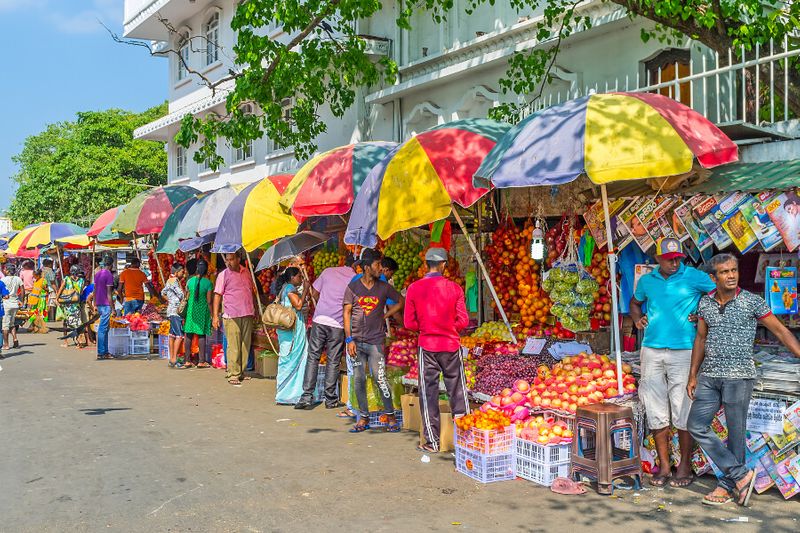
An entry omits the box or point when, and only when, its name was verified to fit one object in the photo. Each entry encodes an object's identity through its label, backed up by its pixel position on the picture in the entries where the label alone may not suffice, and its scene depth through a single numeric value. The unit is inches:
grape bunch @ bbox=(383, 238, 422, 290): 425.7
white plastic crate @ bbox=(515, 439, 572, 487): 254.4
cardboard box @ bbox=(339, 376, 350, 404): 397.4
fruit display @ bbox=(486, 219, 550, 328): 349.7
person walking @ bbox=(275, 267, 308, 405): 408.5
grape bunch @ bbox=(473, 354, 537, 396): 308.3
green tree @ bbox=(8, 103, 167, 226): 1485.0
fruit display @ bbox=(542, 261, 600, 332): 315.6
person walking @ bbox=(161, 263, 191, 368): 555.5
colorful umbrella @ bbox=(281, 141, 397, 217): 380.2
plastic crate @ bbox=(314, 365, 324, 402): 413.4
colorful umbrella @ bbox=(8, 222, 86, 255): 832.9
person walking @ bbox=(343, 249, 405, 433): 335.0
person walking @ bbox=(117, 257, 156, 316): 635.5
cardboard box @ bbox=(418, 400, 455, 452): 300.0
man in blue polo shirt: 246.4
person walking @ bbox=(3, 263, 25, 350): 669.3
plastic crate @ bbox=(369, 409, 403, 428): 342.6
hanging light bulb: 329.7
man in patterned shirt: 227.0
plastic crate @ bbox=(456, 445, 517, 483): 258.4
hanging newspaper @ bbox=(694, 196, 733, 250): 266.4
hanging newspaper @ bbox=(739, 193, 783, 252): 251.3
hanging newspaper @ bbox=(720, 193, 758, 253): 259.1
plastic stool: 242.5
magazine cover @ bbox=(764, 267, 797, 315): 260.2
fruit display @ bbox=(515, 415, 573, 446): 256.7
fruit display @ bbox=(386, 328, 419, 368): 358.9
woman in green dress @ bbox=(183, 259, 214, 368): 540.1
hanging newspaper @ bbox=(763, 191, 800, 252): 244.7
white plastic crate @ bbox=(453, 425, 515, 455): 257.3
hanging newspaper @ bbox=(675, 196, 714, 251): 272.2
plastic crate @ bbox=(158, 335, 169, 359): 620.7
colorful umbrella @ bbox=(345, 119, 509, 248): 304.8
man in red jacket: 292.7
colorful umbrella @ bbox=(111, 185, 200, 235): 605.3
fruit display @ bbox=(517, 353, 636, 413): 267.2
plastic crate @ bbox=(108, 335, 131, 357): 627.8
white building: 370.6
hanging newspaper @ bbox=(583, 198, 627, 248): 304.7
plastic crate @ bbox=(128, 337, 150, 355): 637.0
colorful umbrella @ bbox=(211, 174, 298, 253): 422.0
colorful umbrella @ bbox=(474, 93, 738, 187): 246.2
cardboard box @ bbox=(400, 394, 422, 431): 337.1
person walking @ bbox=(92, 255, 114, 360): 613.6
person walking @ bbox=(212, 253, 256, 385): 469.7
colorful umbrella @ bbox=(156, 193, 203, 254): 525.0
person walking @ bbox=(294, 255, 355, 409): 375.6
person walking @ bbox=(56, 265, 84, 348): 700.7
